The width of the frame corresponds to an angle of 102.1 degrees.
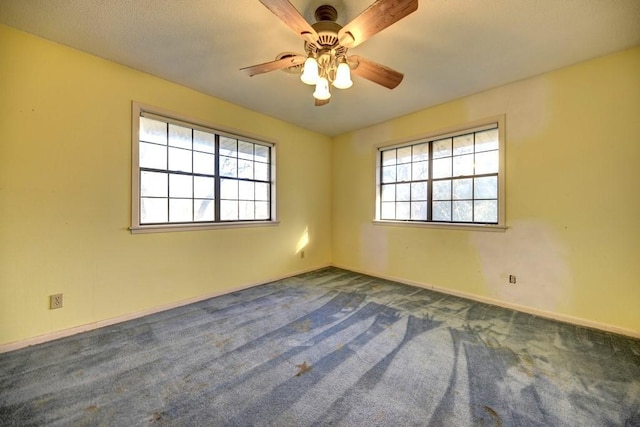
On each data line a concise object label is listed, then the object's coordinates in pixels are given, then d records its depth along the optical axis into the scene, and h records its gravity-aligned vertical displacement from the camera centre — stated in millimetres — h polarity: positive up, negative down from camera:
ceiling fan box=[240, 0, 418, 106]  1452 +1154
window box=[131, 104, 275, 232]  2908 +474
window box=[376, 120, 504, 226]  3252 +502
